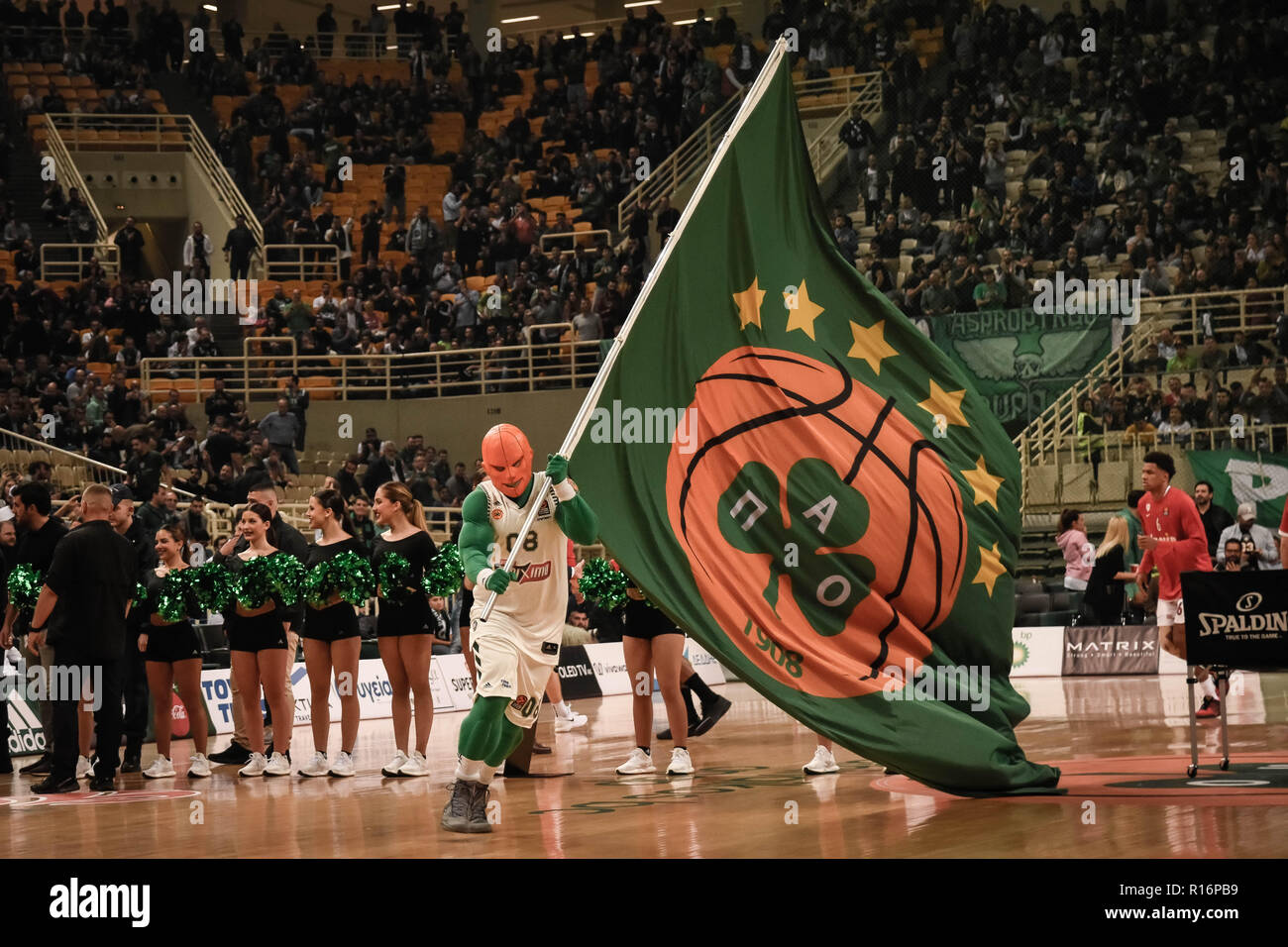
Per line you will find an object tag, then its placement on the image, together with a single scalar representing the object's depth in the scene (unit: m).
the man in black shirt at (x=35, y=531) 11.66
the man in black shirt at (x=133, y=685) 12.12
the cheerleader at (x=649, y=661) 10.89
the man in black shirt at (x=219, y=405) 25.64
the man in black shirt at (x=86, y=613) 10.70
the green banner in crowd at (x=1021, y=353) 23.64
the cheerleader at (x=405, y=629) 11.13
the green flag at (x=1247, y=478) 20.84
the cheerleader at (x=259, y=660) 11.21
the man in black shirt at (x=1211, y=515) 19.14
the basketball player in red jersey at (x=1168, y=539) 12.68
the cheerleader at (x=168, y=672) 11.55
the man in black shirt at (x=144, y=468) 22.58
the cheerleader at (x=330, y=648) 11.16
